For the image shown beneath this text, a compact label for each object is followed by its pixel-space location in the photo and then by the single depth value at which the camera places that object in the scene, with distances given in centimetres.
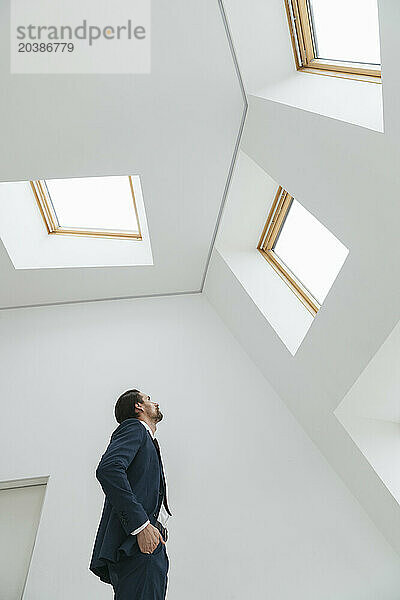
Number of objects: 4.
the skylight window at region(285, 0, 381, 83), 240
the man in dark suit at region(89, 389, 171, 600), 197
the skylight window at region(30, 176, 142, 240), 415
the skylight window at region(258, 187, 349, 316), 338
